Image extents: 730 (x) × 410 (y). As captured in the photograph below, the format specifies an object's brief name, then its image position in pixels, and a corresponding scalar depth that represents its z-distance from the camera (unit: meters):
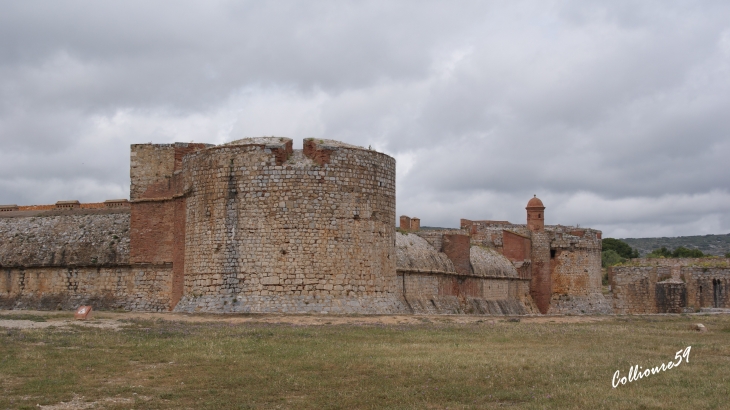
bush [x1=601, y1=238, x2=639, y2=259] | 111.12
